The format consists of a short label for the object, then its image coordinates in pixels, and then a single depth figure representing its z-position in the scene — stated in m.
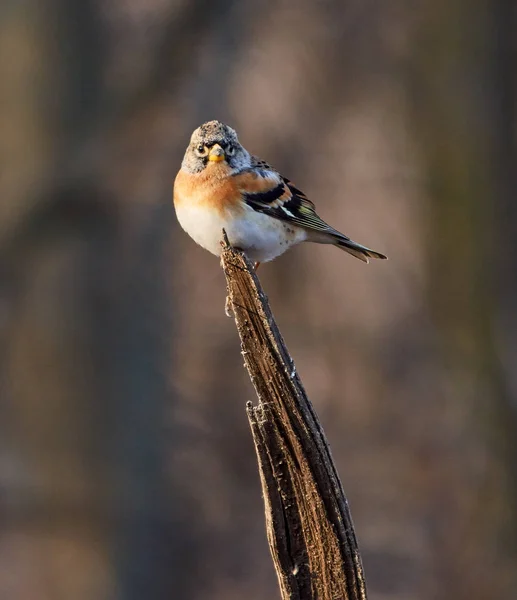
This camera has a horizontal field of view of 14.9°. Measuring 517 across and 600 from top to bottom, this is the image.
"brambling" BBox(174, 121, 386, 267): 8.12
